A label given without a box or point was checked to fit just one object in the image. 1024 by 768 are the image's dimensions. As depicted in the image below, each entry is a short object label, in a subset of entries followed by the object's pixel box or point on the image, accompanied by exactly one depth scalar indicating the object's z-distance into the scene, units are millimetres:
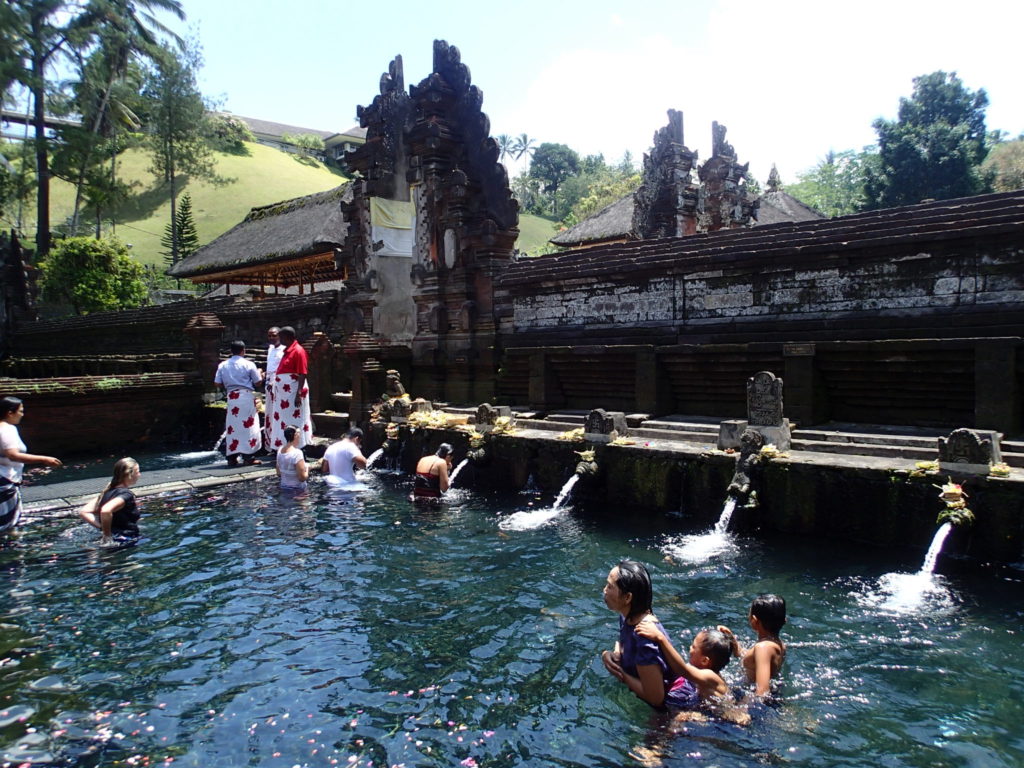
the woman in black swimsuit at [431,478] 9938
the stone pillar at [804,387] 9406
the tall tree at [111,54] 35938
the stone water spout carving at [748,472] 7727
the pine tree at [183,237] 48406
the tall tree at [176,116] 47750
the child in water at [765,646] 4602
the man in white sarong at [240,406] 12383
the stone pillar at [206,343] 16266
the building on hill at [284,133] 77250
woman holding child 4344
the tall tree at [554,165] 88000
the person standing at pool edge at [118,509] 7656
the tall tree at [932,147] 33094
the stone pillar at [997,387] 7914
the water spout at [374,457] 12898
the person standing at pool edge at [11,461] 7371
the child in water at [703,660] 4375
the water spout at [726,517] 7883
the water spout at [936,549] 6387
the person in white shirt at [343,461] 10844
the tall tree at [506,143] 91500
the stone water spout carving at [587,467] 9359
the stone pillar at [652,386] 11133
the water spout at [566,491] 9617
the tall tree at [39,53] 33312
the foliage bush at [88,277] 29812
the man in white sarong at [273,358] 12203
